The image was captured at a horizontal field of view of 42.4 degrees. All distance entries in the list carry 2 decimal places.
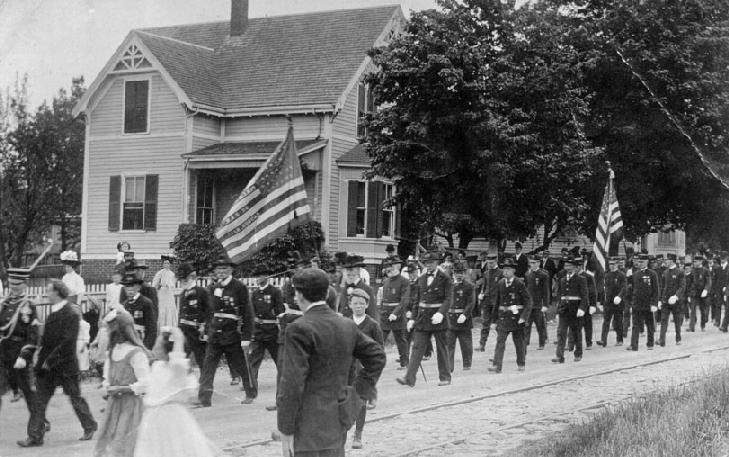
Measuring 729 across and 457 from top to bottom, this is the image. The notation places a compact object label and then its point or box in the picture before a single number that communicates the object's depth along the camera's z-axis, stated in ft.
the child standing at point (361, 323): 29.35
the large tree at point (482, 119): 82.17
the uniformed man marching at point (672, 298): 64.60
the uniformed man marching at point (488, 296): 61.26
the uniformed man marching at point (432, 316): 44.01
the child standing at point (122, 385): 26.30
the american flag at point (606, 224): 68.18
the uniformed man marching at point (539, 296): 62.69
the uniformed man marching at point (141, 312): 39.09
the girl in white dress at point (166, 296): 54.60
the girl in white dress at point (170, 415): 22.53
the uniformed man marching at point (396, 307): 51.00
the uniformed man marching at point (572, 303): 55.98
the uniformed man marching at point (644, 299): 61.31
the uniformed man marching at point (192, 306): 40.50
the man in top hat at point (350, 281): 39.19
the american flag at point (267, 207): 45.29
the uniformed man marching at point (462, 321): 51.24
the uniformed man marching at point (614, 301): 63.62
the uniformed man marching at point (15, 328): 32.96
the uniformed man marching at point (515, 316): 50.78
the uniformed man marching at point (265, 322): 41.37
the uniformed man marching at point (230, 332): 38.96
